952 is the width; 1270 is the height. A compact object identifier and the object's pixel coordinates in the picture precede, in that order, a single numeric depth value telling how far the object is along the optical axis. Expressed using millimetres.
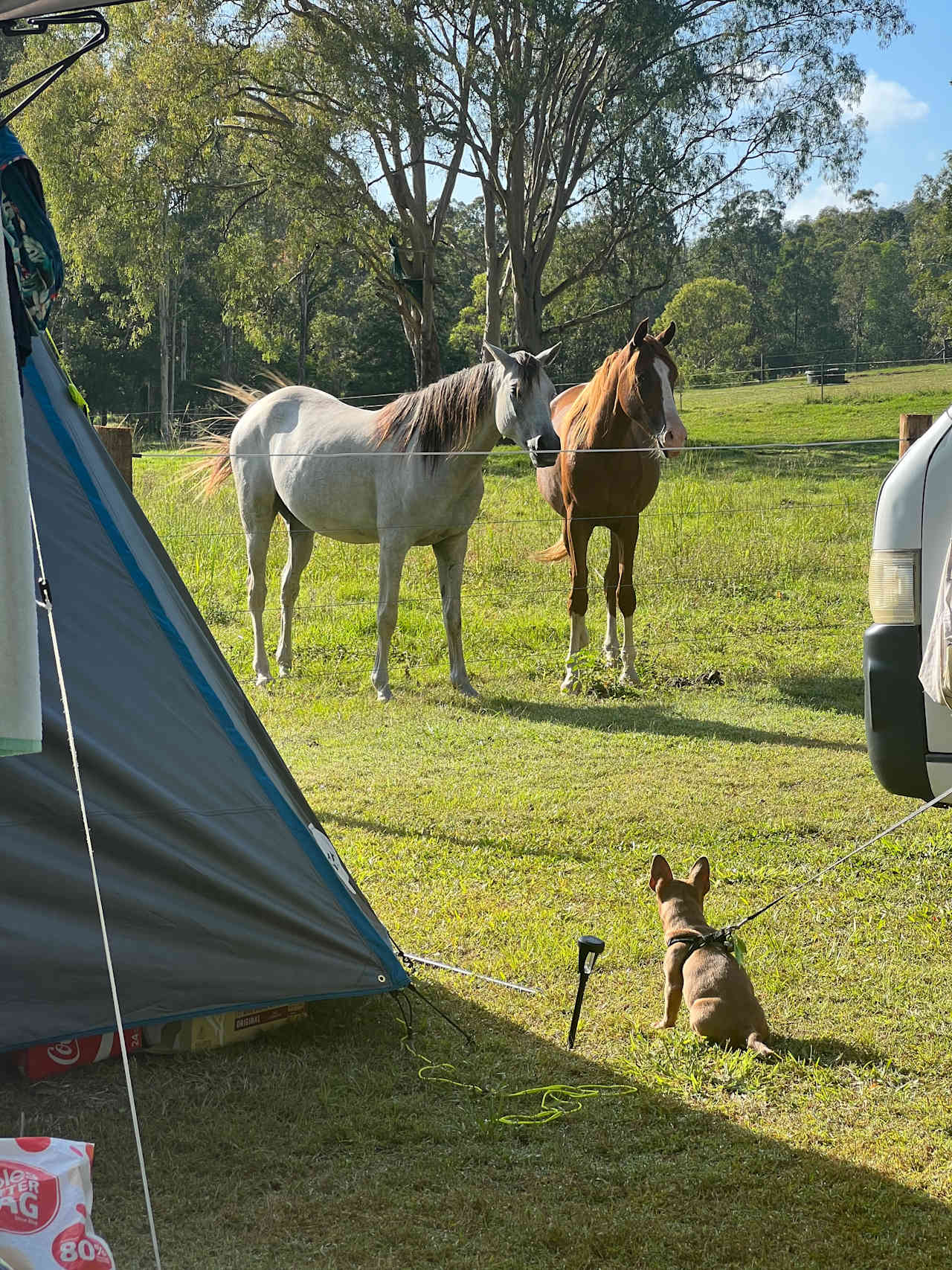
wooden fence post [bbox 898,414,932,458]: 7887
